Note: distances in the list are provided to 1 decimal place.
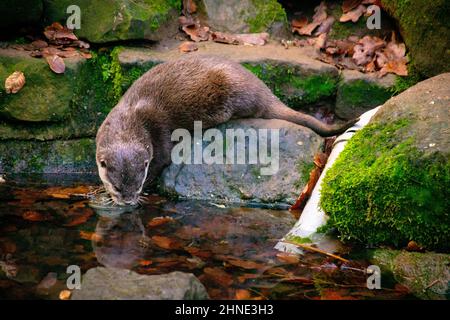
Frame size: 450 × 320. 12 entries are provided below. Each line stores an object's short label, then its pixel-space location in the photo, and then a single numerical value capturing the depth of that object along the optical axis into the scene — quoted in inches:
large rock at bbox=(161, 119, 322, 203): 183.0
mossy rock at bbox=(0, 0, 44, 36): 199.6
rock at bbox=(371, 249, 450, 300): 126.6
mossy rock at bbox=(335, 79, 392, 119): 213.9
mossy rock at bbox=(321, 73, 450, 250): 138.8
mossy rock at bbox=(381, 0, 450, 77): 194.4
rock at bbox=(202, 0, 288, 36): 237.9
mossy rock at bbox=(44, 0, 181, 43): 213.5
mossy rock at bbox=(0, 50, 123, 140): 199.2
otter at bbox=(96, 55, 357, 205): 191.3
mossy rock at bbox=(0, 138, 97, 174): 202.1
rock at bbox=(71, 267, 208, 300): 108.5
